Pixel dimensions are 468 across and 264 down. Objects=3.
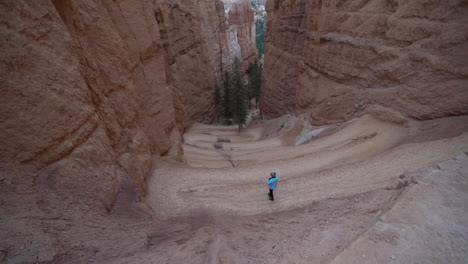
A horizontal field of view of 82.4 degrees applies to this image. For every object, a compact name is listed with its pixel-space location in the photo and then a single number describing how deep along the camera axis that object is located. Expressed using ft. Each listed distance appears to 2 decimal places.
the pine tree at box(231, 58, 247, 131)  99.09
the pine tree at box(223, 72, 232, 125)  118.73
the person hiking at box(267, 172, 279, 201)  30.35
